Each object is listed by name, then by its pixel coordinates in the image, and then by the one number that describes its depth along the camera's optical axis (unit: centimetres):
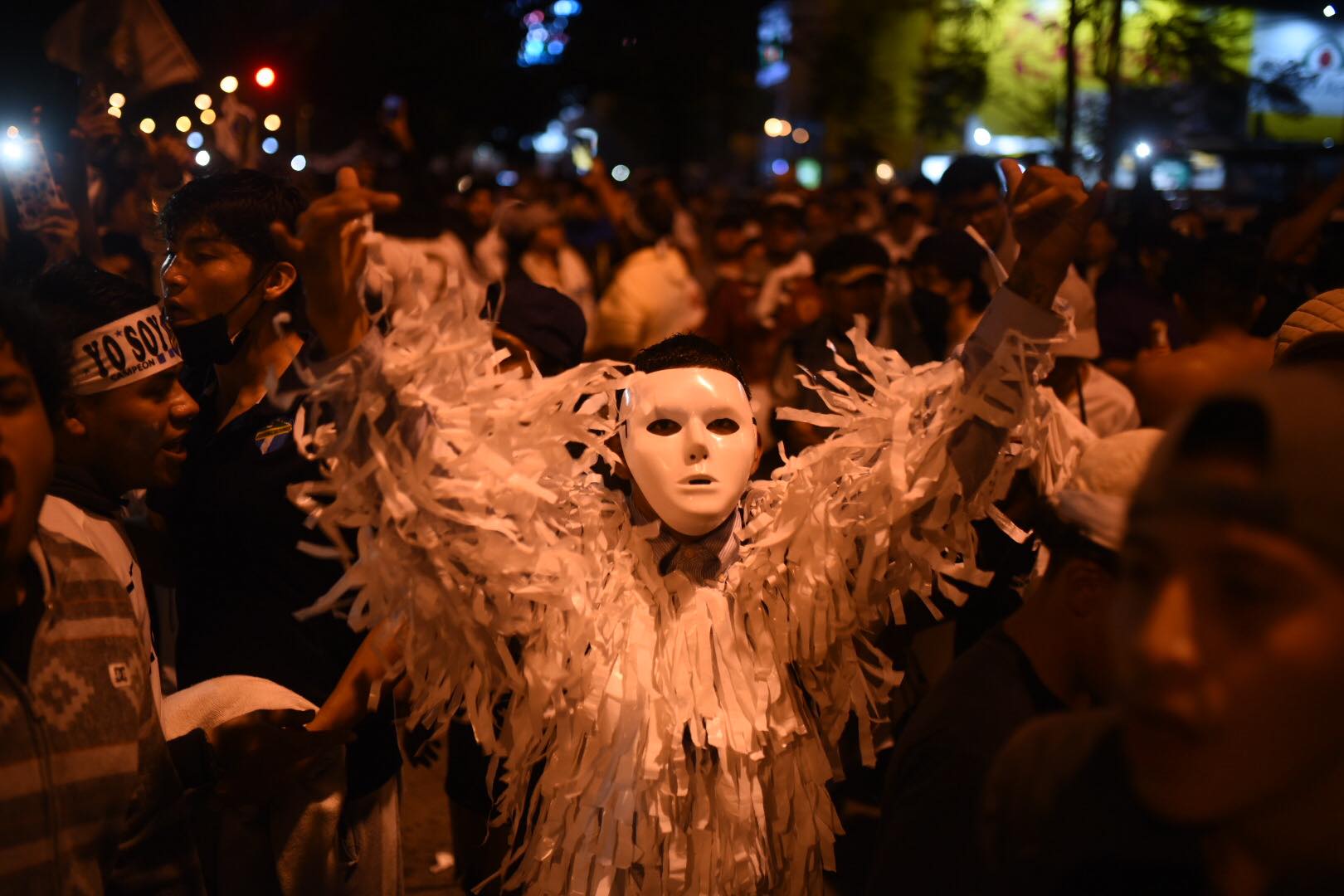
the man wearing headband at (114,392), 250
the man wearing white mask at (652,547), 221
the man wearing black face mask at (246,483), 284
